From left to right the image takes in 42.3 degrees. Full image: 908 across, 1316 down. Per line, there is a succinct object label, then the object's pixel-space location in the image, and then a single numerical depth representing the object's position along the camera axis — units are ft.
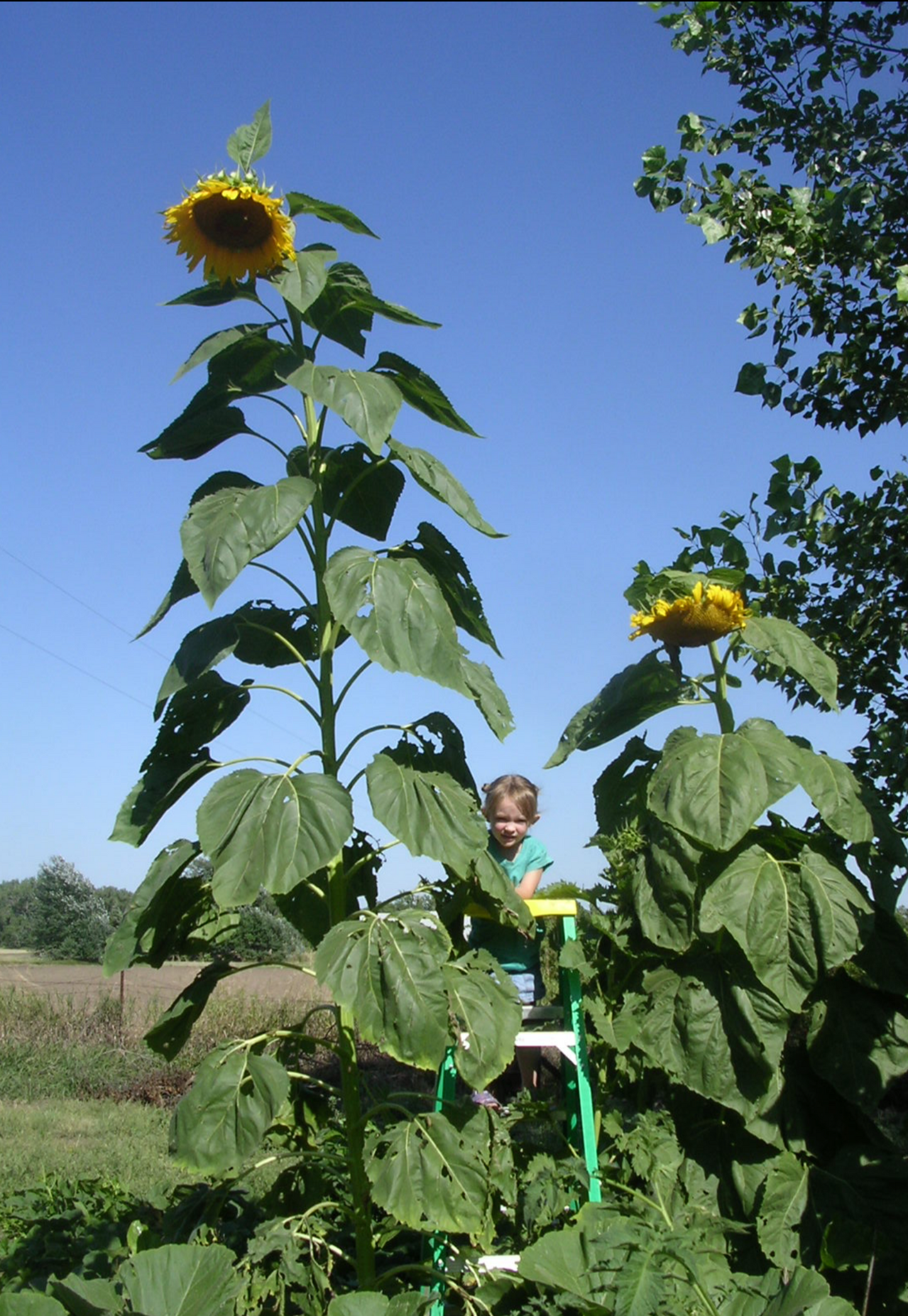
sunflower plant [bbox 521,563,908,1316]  9.14
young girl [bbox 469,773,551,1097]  12.74
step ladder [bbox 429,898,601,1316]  8.91
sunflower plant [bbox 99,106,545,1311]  7.59
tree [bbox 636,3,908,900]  12.09
